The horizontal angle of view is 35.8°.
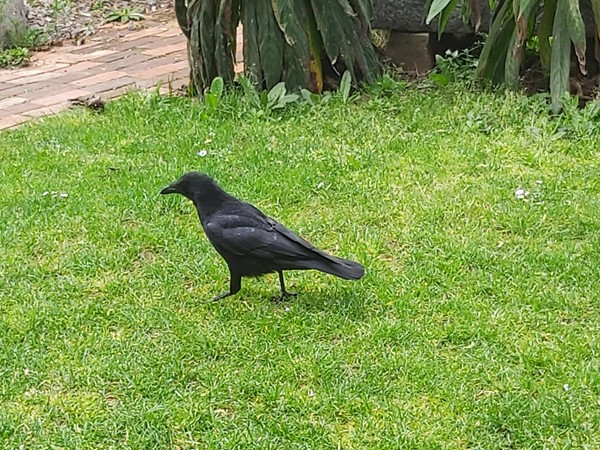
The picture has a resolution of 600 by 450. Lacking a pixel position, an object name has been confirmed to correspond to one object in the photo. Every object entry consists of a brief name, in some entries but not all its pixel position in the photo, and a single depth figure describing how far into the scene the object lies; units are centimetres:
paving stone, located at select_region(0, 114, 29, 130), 590
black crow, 352
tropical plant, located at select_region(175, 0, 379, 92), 590
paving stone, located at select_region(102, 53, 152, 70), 730
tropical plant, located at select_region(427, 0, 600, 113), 543
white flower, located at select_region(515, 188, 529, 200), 452
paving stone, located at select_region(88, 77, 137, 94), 666
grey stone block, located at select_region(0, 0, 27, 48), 773
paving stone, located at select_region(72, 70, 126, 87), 684
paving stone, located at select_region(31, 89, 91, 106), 638
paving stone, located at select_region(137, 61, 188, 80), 702
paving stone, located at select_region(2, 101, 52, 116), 616
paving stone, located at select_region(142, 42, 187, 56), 770
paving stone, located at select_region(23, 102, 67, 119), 611
